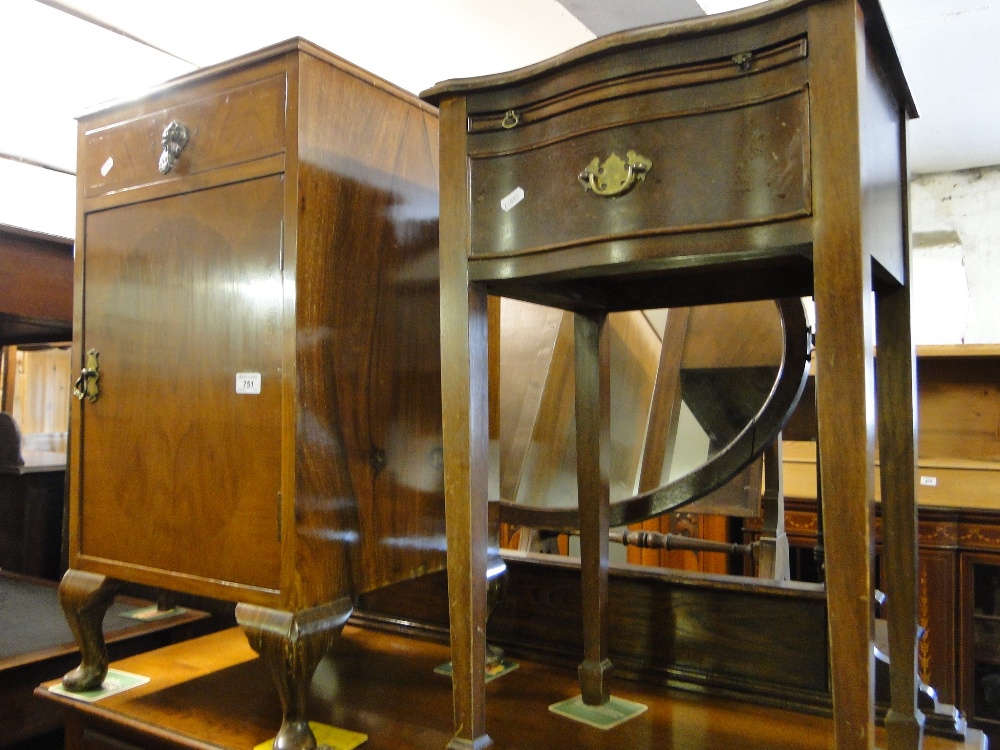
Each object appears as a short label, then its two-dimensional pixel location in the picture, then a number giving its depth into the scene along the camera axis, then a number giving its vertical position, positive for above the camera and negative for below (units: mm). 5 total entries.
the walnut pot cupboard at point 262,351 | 1073 +85
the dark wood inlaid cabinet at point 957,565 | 2521 -536
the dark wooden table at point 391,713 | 1123 -480
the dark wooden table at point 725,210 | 761 +212
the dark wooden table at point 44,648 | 1768 -571
